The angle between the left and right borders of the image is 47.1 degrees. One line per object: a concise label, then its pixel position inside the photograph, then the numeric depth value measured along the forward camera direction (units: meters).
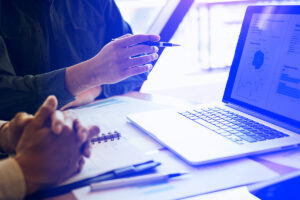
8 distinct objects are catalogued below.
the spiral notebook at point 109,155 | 0.63
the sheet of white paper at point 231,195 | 0.57
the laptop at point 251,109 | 0.72
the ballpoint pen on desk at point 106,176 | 0.59
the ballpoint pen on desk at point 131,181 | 0.59
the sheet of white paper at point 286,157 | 0.67
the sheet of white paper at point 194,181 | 0.58
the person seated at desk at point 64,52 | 0.99
